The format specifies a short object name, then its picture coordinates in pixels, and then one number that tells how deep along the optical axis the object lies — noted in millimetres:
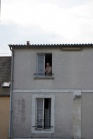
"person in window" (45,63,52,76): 27875
